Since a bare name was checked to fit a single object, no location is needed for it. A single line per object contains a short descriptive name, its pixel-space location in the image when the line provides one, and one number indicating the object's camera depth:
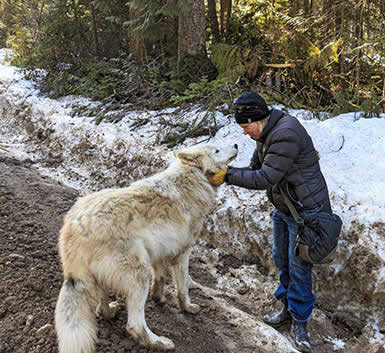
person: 3.12
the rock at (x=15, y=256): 4.05
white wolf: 2.75
